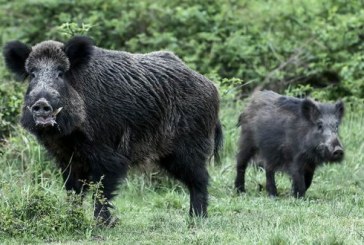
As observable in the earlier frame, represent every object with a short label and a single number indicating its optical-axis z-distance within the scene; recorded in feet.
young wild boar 69.10
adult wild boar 49.16
